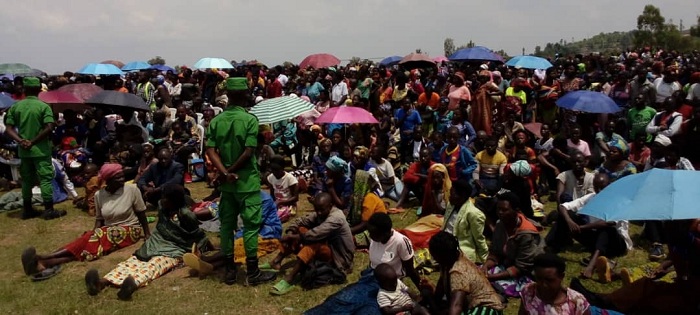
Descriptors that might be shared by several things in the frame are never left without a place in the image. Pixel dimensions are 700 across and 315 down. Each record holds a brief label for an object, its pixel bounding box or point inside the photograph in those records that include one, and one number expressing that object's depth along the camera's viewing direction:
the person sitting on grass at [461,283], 4.32
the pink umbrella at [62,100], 10.64
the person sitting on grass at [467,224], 5.89
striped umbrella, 10.00
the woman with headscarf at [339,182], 7.53
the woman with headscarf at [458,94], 11.02
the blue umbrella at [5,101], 10.92
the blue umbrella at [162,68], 23.24
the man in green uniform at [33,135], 7.98
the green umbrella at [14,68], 18.27
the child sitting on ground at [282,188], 8.16
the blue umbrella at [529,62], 14.89
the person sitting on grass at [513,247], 5.24
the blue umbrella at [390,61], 23.52
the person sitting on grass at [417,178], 8.41
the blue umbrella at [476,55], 15.23
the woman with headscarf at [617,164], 7.04
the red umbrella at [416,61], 16.17
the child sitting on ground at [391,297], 4.59
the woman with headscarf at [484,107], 10.78
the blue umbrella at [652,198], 3.71
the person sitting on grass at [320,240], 5.93
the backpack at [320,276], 5.83
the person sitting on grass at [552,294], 3.78
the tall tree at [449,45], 56.79
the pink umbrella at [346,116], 9.62
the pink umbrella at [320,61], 17.58
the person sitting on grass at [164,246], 5.90
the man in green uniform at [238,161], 5.56
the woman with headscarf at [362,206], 6.97
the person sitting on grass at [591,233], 6.23
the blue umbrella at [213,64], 17.55
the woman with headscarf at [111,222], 6.66
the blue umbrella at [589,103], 9.42
